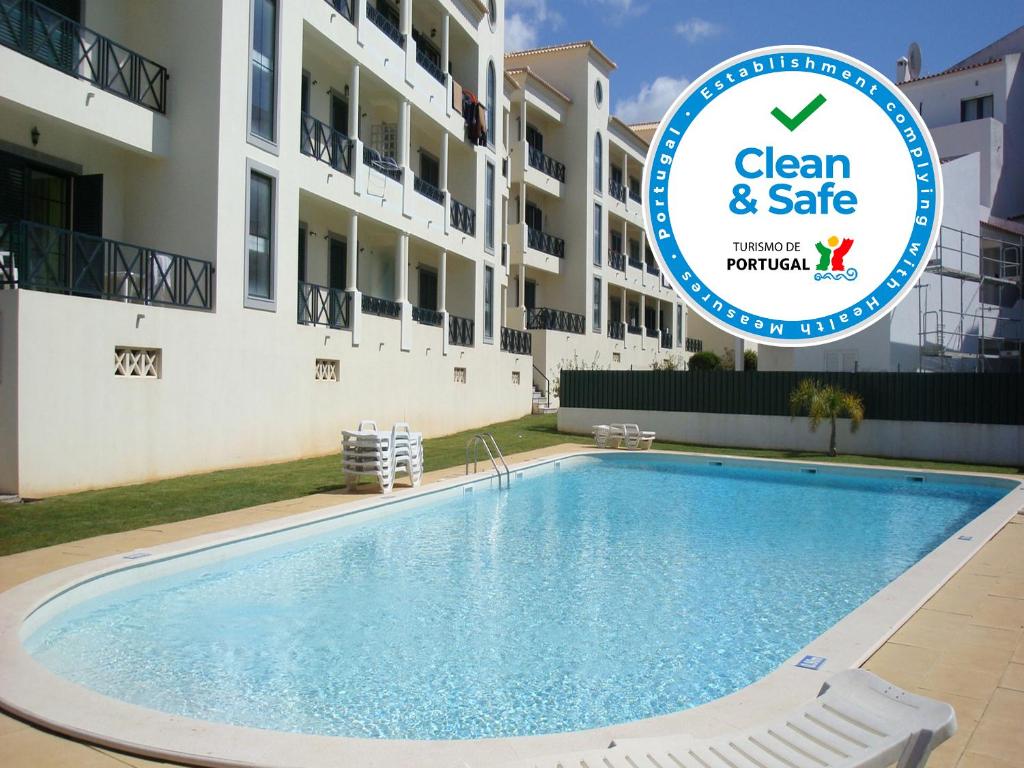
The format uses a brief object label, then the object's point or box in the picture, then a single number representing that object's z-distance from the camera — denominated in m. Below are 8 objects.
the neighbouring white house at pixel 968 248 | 24.70
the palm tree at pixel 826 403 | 19.44
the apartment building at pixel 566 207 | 30.30
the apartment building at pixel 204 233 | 11.07
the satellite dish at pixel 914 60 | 37.38
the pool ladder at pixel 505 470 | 14.09
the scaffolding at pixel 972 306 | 24.86
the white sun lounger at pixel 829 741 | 2.84
